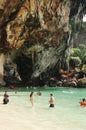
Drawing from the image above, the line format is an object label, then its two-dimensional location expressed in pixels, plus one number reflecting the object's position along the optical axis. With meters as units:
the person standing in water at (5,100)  19.45
